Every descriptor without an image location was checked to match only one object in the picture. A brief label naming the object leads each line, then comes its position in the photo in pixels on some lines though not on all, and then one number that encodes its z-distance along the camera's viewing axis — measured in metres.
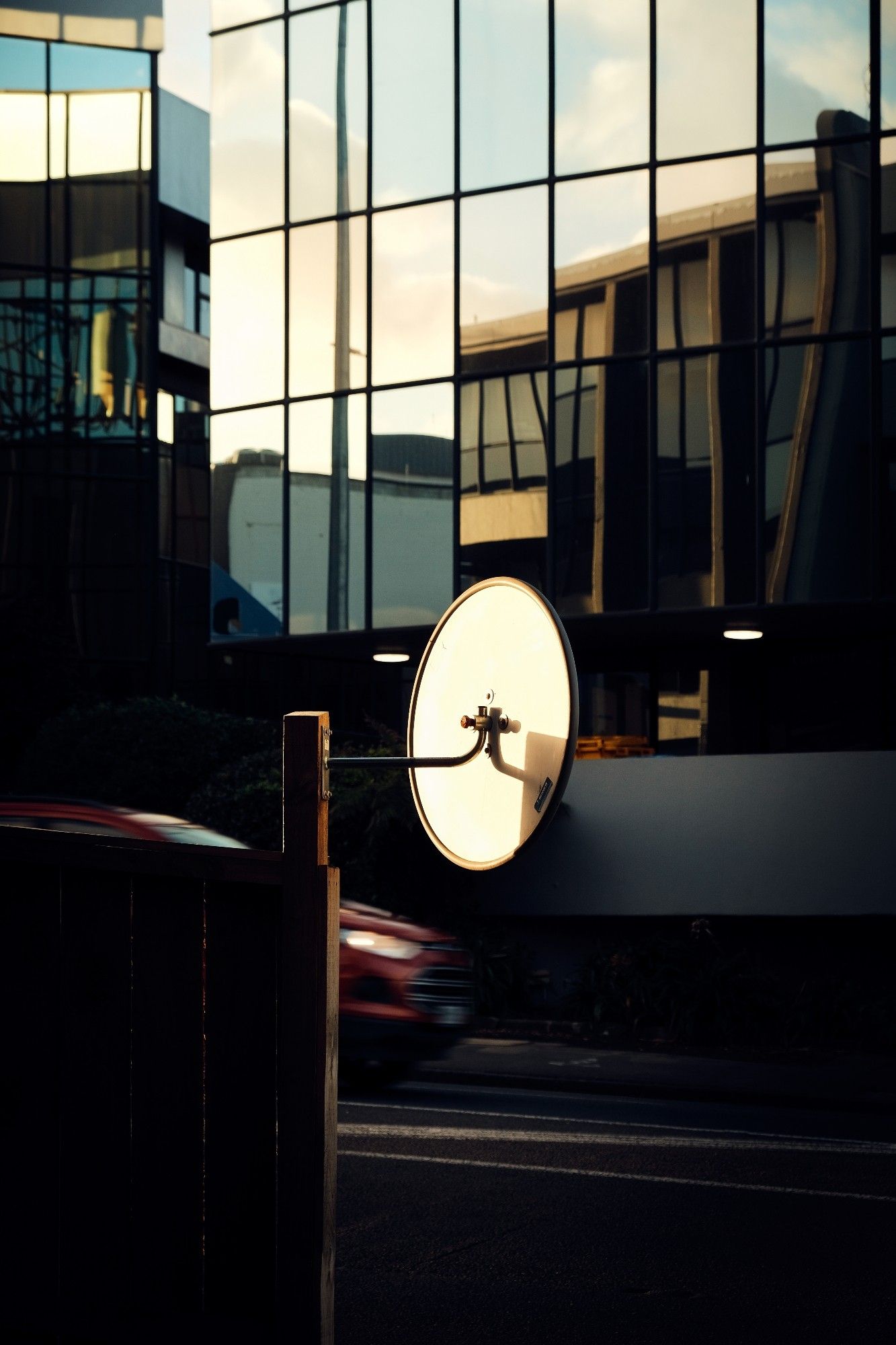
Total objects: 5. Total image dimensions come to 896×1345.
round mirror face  3.98
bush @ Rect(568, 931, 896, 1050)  15.71
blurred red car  11.53
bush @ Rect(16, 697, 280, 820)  21.22
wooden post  3.62
